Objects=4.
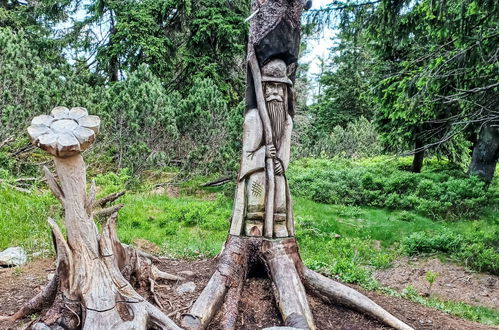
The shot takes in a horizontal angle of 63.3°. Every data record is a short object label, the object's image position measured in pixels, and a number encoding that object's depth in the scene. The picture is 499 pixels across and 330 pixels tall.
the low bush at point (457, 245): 7.07
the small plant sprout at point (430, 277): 5.00
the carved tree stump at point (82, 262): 2.78
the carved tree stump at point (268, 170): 3.81
